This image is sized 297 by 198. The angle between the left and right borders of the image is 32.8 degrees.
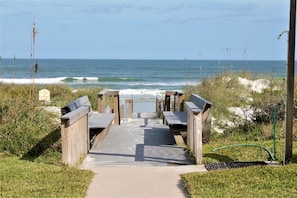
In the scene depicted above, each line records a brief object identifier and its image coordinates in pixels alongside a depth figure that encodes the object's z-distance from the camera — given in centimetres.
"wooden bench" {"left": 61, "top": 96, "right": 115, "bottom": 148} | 956
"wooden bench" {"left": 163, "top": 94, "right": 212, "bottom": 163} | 786
